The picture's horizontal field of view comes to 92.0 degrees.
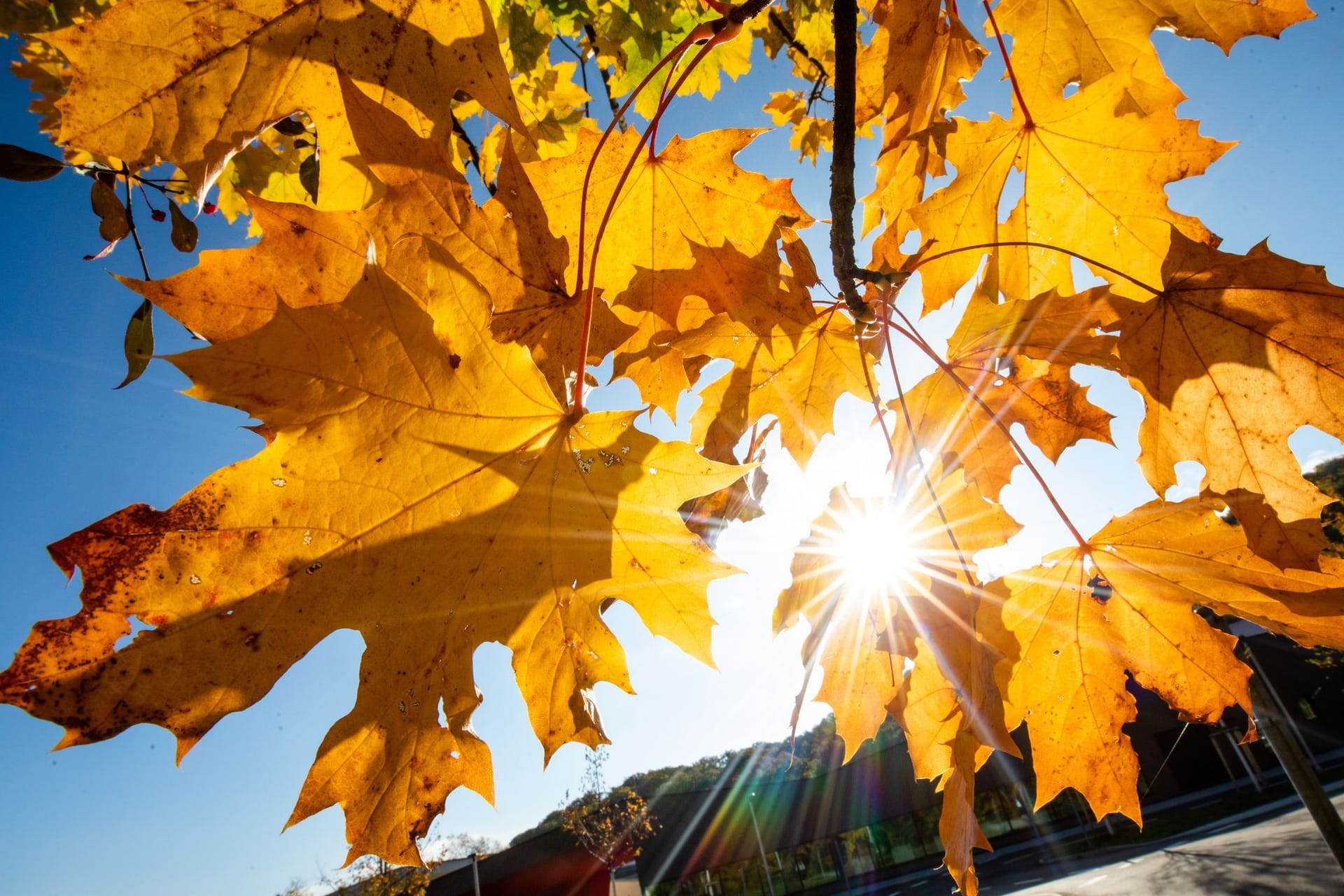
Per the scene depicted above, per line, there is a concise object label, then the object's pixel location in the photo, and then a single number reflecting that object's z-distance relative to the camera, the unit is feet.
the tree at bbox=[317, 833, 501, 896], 67.72
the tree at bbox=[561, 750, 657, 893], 93.86
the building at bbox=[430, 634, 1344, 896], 69.41
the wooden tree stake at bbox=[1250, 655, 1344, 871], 14.02
